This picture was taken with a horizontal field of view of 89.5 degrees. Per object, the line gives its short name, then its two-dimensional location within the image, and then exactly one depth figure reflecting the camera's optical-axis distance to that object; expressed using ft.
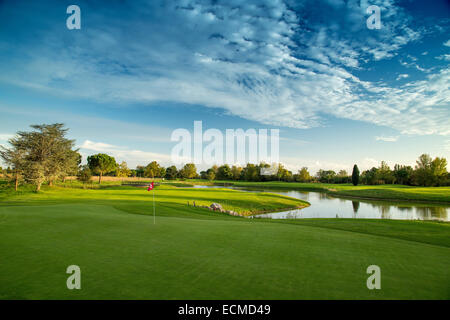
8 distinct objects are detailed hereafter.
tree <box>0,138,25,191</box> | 108.06
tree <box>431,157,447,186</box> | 207.51
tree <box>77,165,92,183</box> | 158.40
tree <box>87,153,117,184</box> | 202.28
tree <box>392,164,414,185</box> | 251.33
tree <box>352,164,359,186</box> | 259.19
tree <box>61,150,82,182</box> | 126.12
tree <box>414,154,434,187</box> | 213.81
